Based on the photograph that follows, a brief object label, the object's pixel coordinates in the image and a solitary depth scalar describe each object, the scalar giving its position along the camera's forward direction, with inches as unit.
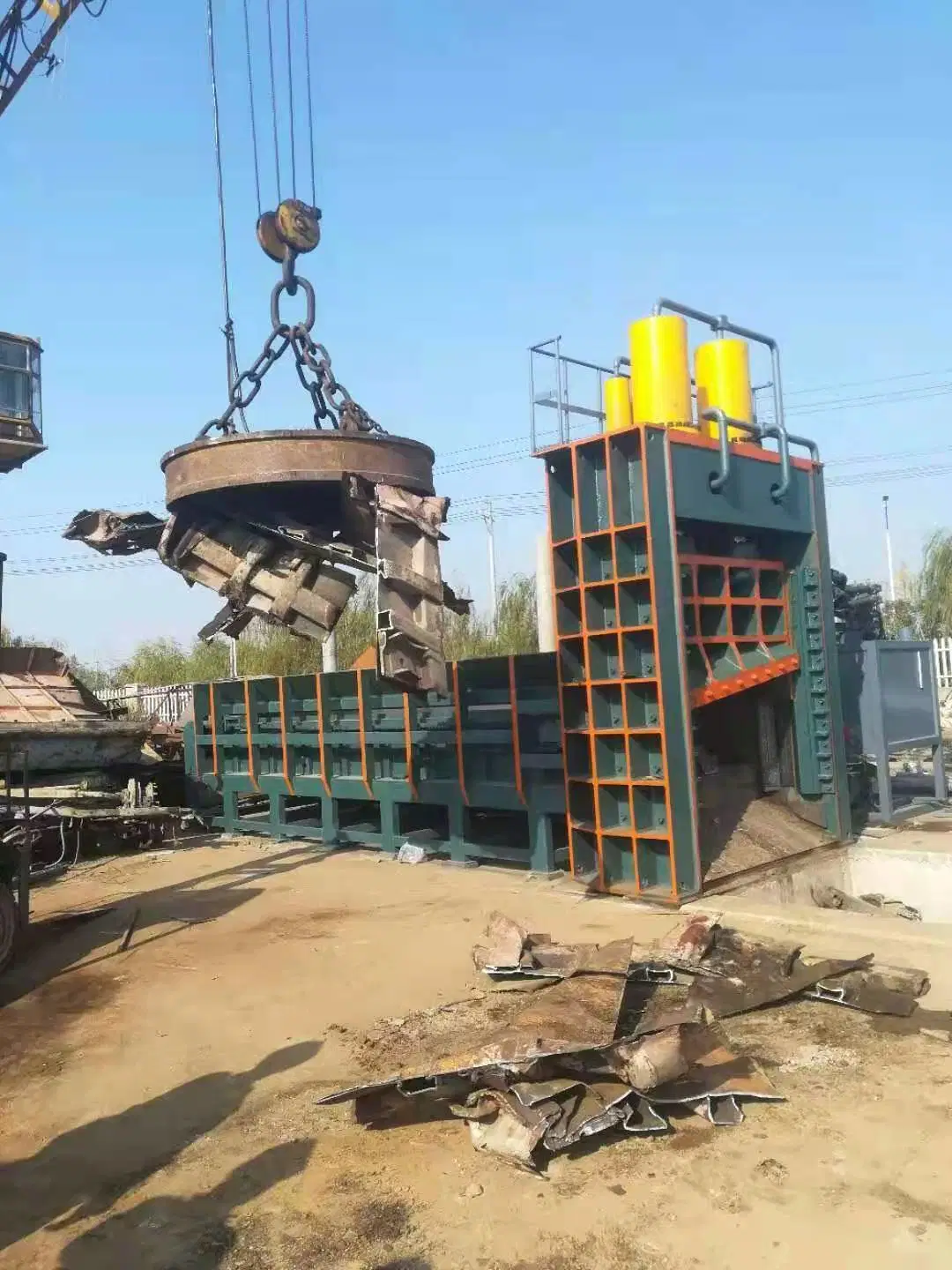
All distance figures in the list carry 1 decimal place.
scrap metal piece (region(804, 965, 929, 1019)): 189.8
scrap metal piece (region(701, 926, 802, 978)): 212.4
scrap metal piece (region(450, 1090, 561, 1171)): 137.5
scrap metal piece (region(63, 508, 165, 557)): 285.9
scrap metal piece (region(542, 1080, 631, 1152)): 139.0
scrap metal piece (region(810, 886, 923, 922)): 309.4
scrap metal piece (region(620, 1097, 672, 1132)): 142.8
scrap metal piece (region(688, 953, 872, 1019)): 193.6
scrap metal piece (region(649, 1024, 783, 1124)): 147.9
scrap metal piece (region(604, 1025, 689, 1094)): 148.0
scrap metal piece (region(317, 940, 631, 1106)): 150.3
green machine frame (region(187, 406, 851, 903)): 284.8
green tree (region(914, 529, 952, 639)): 1044.1
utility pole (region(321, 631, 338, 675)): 840.3
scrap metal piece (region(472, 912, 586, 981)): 217.0
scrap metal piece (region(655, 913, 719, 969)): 220.2
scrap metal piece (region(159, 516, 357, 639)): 264.7
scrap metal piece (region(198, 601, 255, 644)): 279.3
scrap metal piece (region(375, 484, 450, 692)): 243.6
